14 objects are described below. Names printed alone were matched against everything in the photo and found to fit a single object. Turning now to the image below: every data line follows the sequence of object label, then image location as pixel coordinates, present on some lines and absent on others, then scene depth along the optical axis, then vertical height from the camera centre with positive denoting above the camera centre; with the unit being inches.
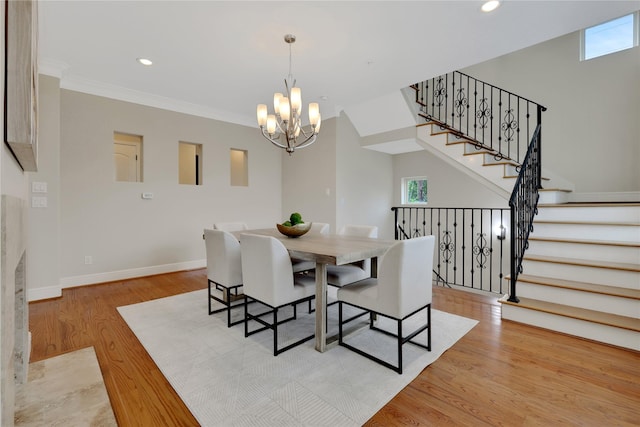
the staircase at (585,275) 93.4 -24.7
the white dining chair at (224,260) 103.3 -18.6
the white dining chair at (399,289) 74.5 -22.3
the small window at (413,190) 261.6 +16.8
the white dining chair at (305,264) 125.9 -24.2
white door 213.2 +35.1
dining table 78.8 -12.5
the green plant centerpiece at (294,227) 109.7 -7.0
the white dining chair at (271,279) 83.6 -21.0
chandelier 107.9 +36.4
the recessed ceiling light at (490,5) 92.9 +65.9
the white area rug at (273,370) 62.7 -43.1
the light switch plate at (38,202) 131.7 +2.9
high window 161.8 +99.3
